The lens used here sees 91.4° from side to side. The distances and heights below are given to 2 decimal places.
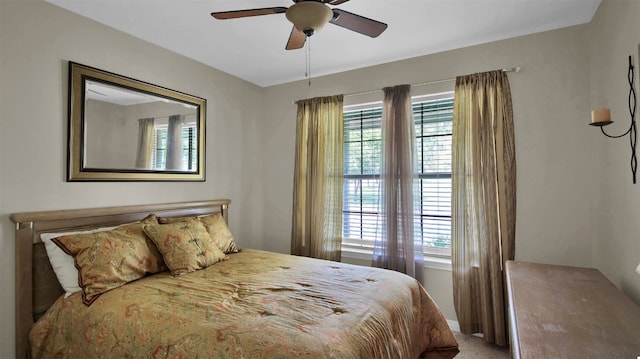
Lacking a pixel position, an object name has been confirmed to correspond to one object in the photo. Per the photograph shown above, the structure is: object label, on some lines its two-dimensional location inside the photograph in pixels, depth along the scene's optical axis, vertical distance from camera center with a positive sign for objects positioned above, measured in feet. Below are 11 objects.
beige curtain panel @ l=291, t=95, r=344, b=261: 11.36 +0.24
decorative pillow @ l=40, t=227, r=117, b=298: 6.53 -1.71
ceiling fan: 5.43 +3.14
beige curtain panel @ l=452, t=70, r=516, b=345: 8.54 -0.43
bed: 4.72 -2.20
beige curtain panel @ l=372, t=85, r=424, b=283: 9.91 -0.15
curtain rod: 8.68 +3.26
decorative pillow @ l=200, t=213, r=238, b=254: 9.33 -1.43
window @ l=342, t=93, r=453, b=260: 9.87 +0.43
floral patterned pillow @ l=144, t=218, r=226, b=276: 7.64 -1.54
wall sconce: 5.51 +1.23
